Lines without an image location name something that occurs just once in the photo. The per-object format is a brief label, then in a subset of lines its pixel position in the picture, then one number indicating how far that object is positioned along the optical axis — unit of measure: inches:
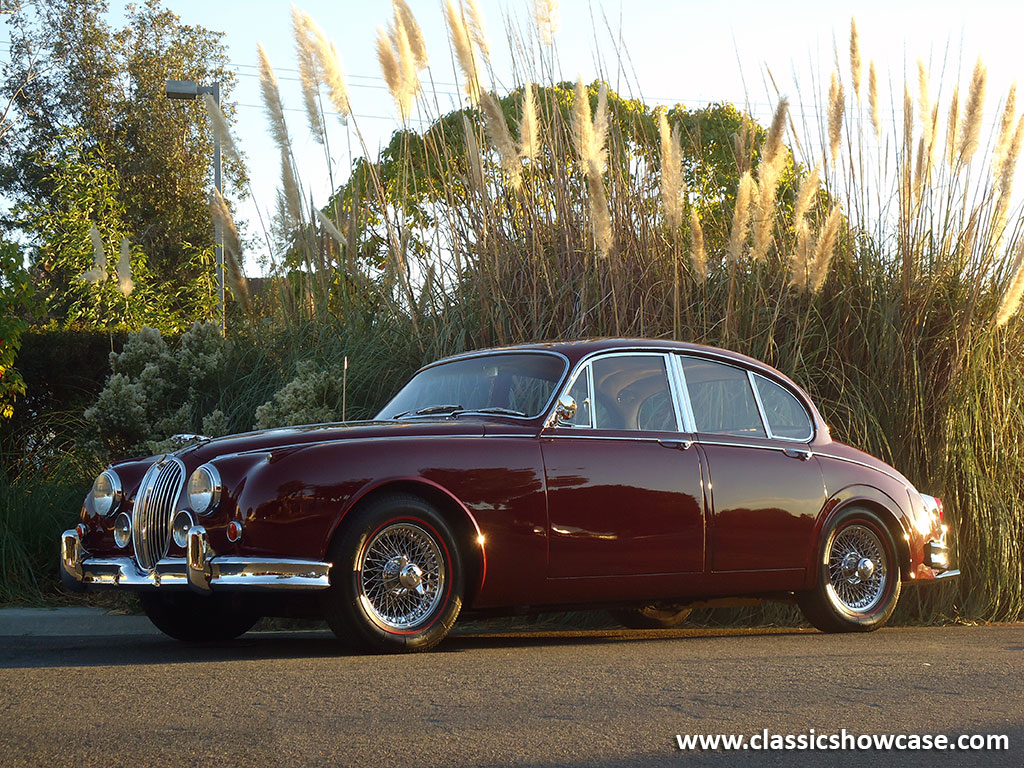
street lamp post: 538.1
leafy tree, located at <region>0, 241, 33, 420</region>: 387.4
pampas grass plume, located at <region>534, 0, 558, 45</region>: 420.5
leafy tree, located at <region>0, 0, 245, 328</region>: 1343.5
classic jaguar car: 232.7
